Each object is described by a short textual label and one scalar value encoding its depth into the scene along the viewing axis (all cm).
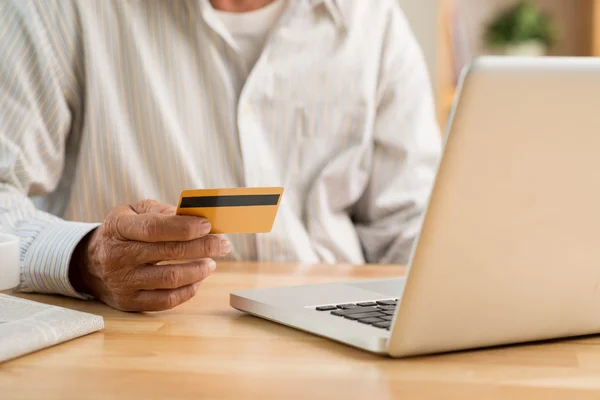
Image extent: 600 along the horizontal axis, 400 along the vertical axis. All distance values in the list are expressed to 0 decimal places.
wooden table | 104
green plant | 525
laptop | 104
